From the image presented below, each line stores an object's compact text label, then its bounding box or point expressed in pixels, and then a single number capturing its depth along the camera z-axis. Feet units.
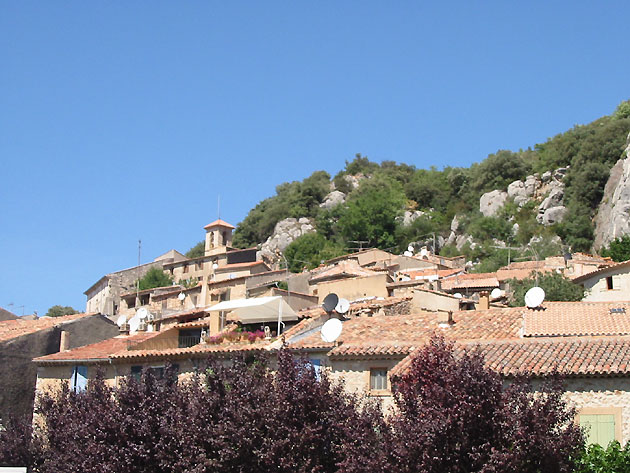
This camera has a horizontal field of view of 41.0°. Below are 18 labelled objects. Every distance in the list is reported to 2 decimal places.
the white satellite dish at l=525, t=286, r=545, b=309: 90.12
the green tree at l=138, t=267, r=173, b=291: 249.14
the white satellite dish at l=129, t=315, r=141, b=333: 137.72
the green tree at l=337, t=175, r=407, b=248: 268.41
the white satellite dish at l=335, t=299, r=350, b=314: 99.55
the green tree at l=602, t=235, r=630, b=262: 168.11
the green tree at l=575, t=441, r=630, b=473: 54.13
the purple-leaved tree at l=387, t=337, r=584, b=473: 51.80
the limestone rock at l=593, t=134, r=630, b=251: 194.39
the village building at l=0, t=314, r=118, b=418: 128.26
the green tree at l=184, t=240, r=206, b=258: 341.00
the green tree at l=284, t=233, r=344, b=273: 251.39
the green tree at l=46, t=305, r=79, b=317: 289.21
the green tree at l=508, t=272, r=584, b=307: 127.03
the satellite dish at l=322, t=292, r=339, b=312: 98.32
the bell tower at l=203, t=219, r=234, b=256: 251.39
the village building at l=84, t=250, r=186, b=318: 250.78
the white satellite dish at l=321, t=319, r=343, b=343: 81.47
